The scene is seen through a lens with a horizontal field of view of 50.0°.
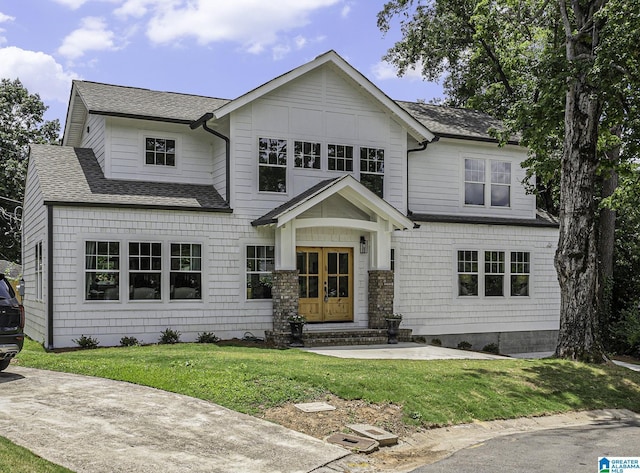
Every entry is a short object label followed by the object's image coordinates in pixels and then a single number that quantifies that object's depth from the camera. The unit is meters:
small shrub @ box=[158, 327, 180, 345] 17.48
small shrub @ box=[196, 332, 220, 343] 17.80
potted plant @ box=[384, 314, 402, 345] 18.72
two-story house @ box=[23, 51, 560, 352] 17.28
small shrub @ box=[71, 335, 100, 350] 16.52
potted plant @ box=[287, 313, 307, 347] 17.47
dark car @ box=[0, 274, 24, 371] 11.31
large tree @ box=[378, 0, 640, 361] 14.26
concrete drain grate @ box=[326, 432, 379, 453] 8.69
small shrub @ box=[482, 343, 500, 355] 21.05
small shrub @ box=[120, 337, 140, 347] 17.02
